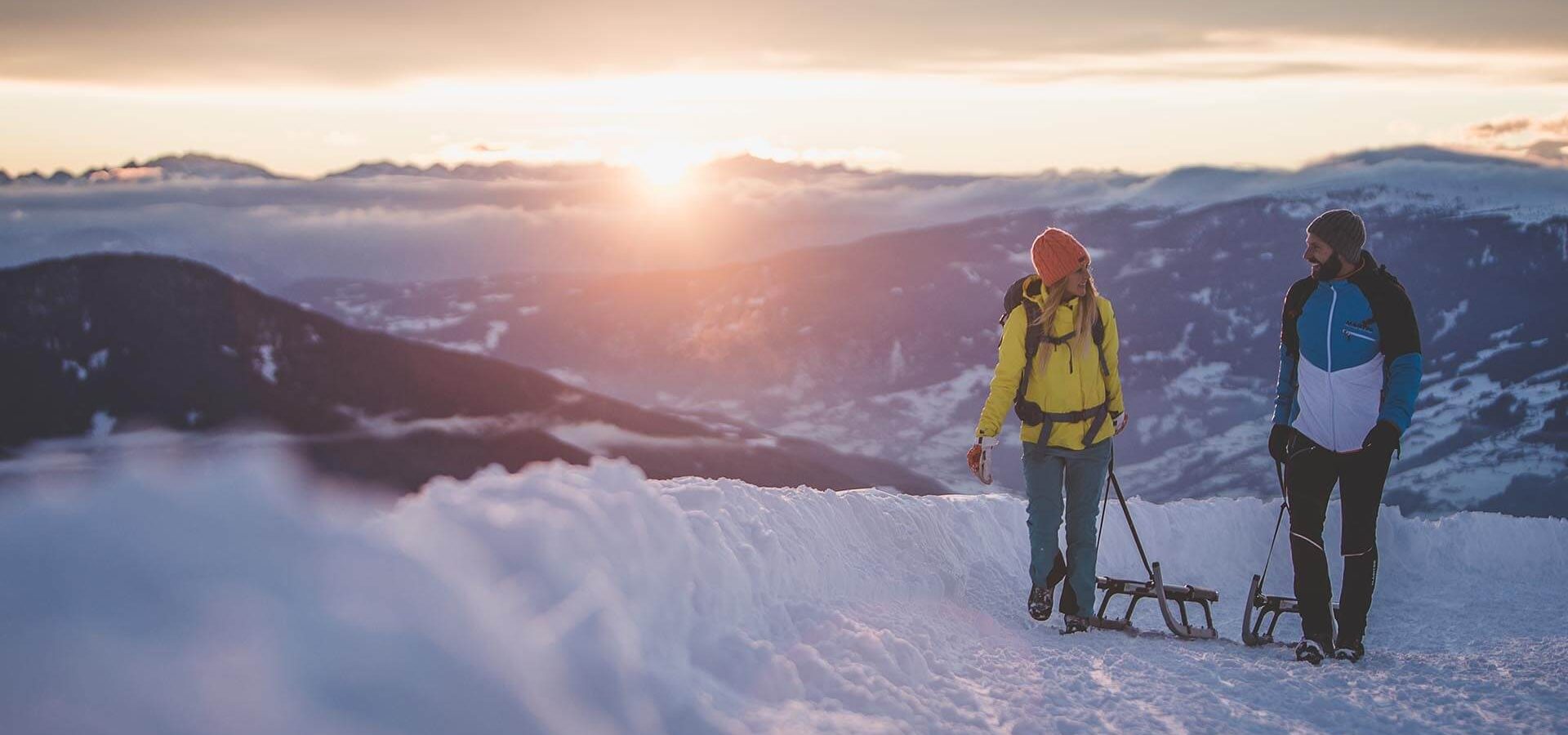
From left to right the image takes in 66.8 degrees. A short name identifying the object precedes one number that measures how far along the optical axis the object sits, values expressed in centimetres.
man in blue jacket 627
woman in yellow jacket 688
